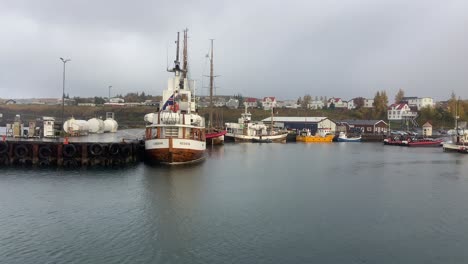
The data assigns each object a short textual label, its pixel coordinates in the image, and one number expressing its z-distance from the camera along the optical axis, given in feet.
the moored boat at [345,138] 351.87
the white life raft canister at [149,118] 196.99
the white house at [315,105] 633.37
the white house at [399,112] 482.41
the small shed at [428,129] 365.10
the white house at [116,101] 611.71
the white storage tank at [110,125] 259.60
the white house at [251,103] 648.79
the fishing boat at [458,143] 237.96
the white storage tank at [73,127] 200.75
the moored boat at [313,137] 346.13
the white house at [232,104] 627.01
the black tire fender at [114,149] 139.54
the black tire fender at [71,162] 135.64
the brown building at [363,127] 398.21
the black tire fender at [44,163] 134.62
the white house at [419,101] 576.98
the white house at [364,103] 611.47
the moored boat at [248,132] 313.53
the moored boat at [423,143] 296.83
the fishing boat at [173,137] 142.61
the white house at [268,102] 603.67
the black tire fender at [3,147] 135.74
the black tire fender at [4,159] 135.64
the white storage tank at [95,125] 234.99
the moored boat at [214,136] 260.62
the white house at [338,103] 641.40
